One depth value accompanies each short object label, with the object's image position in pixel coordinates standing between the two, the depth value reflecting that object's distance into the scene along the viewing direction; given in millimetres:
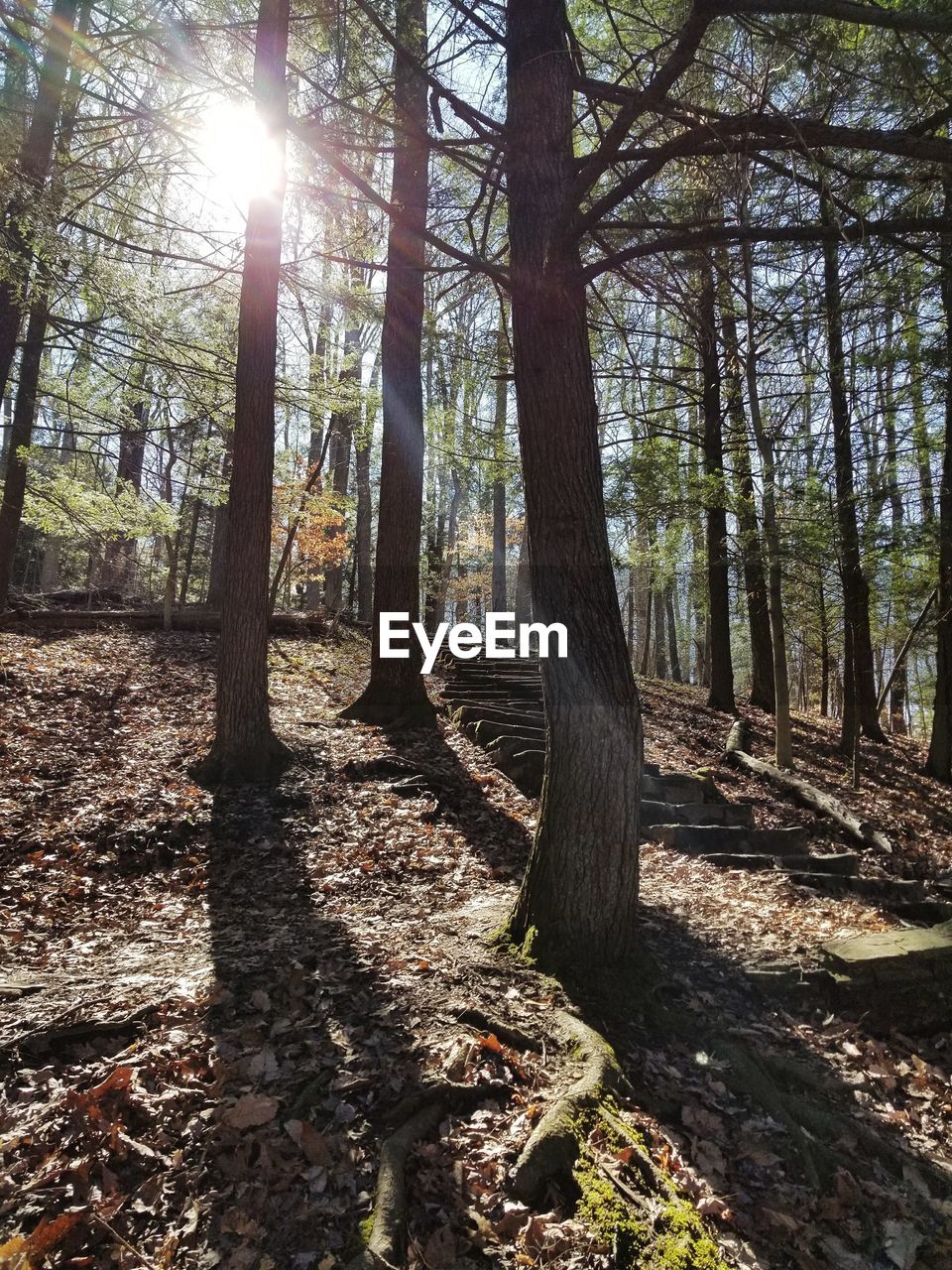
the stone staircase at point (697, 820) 5699
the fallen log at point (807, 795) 7773
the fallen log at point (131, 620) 12206
